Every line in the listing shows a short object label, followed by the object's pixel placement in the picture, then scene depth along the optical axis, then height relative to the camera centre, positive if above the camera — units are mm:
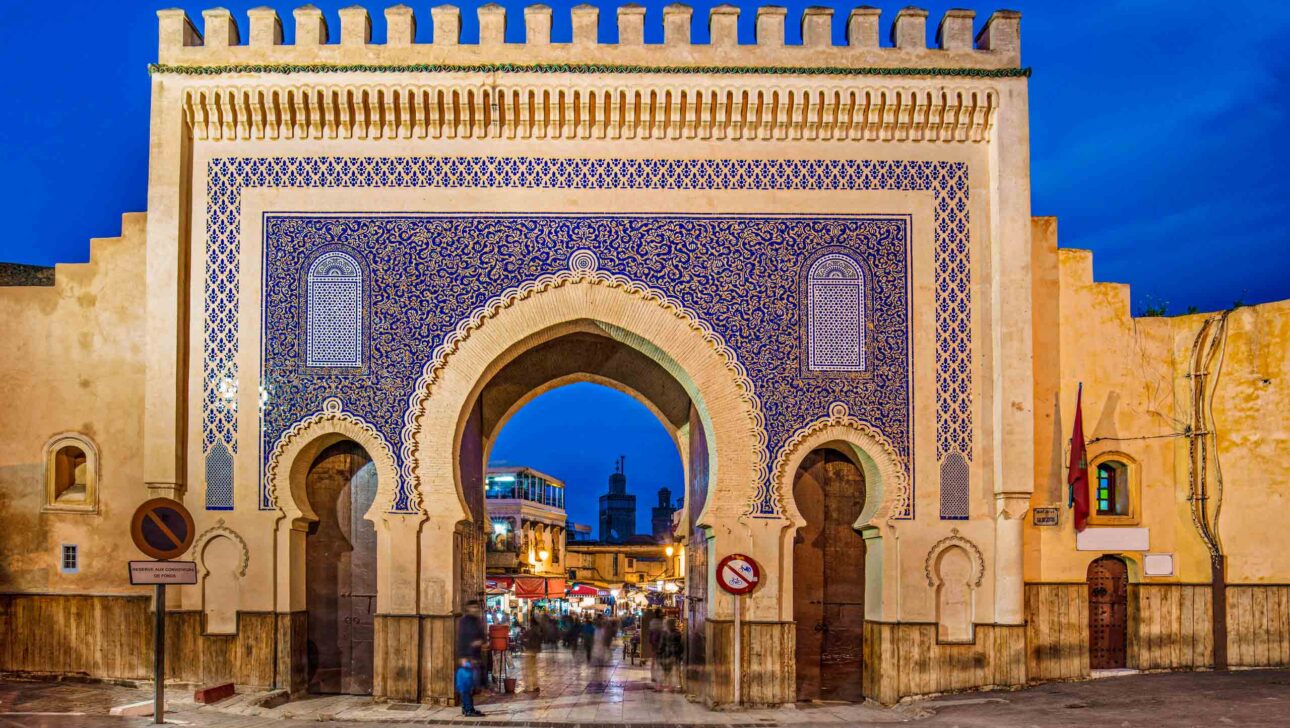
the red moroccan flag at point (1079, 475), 11586 -190
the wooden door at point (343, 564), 12414 -1161
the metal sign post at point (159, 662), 9086 -1648
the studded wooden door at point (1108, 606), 12102 -1593
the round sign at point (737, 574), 11297 -1162
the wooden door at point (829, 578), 12391 -1325
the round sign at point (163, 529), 8977 -566
